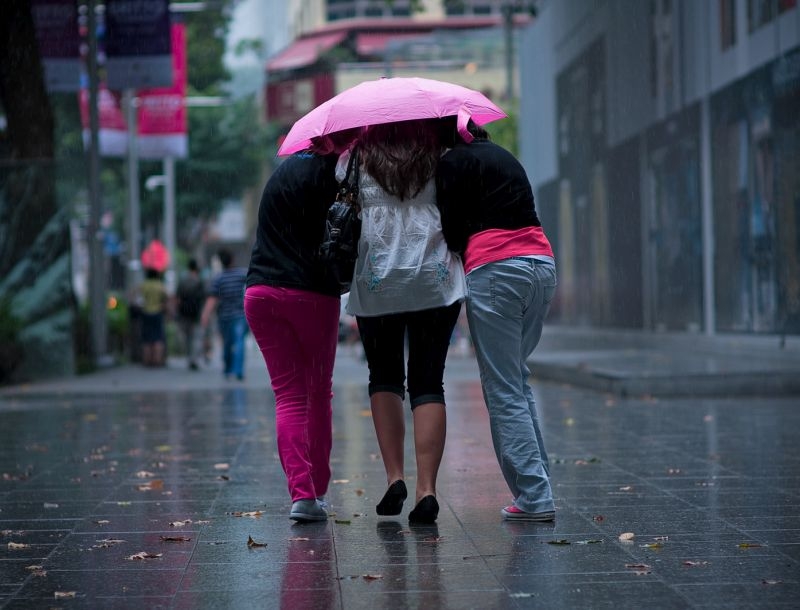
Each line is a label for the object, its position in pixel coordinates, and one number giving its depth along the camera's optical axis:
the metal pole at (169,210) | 45.25
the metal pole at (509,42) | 36.12
